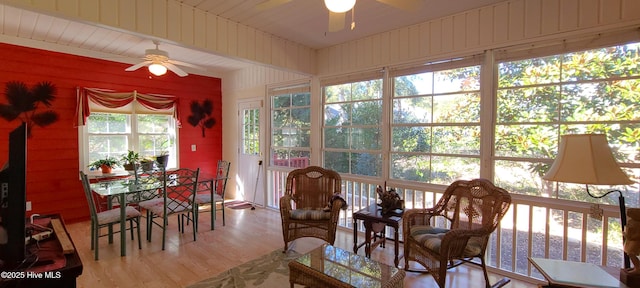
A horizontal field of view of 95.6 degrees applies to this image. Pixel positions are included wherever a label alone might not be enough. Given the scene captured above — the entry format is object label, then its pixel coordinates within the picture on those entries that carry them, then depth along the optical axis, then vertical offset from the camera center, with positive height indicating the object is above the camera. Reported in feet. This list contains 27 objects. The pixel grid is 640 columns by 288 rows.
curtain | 14.48 +1.98
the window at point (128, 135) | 15.25 +0.18
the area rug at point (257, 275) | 8.58 -4.27
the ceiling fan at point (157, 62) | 11.75 +3.26
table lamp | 5.48 -0.48
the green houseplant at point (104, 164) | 14.78 -1.31
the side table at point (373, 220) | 9.28 -2.63
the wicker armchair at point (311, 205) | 10.41 -2.56
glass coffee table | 6.26 -3.04
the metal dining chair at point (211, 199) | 13.21 -2.82
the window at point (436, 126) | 10.06 +0.51
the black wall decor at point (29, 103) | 12.70 +1.60
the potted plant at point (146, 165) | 14.40 -1.30
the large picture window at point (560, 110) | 7.63 +0.87
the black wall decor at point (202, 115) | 18.85 +1.57
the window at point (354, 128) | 12.51 +0.54
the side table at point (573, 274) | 5.07 -2.48
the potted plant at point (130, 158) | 15.55 -1.04
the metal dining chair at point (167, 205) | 11.23 -2.72
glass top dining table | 10.44 -1.91
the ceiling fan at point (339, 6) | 5.60 +2.89
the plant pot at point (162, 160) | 15.44 -1.13
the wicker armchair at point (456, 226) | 7.57 -2.52
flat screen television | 4.27 -0.96
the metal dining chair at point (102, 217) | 10.00 -2.89
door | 17.84 -0.89
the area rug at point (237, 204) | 17.53 -4.08
